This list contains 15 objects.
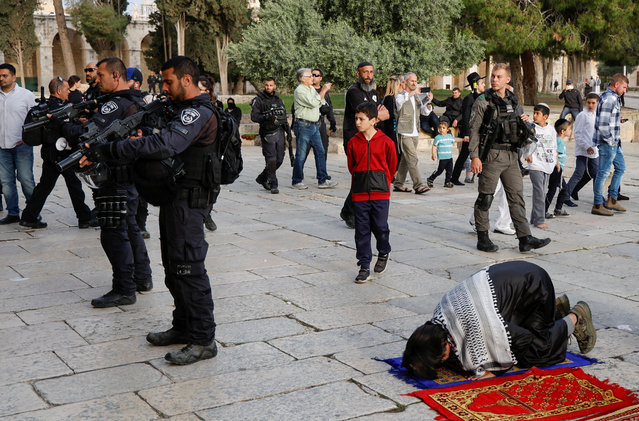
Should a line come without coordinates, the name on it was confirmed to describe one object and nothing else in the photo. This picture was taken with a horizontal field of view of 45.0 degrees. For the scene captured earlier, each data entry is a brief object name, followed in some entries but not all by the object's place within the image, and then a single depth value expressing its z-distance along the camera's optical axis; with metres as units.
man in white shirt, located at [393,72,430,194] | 11.20
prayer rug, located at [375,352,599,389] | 4.18
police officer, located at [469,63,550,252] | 7.31
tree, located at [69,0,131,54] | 46.66
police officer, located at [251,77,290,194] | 11.23
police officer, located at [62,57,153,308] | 5.50
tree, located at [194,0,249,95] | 42.34
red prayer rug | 3.76
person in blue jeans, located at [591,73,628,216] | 9.60
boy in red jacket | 6.47
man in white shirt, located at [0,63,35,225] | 8.82
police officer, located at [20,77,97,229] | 8.62
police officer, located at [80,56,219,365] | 4.36
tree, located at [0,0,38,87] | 45.91
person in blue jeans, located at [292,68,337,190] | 11.54
